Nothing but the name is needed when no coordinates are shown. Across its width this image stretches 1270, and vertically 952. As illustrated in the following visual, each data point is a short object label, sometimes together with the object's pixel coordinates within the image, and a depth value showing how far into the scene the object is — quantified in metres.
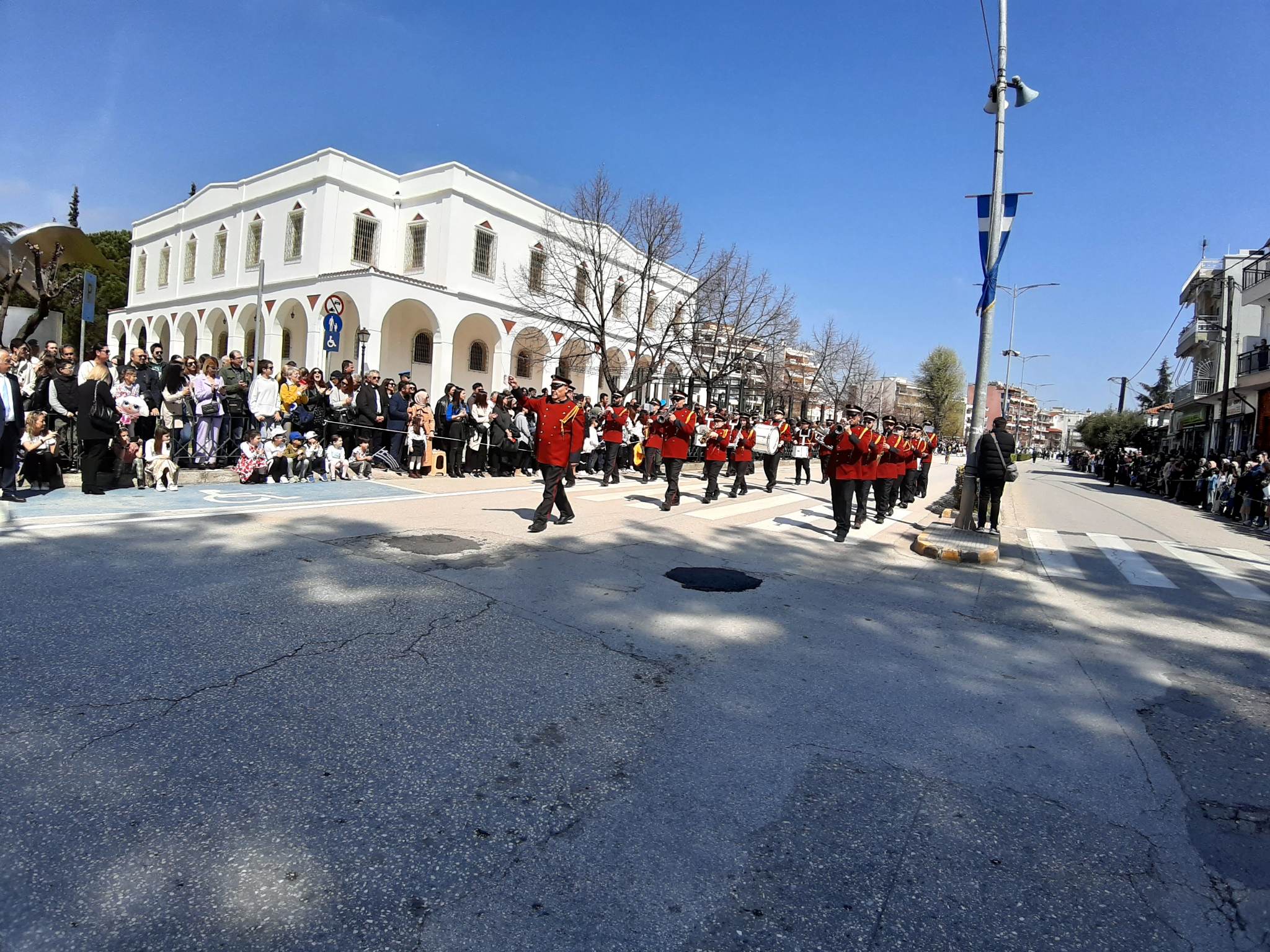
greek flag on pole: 11.07
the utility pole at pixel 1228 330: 30.20
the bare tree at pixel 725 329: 31.27
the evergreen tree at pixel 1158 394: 85.25
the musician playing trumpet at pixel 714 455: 14.12
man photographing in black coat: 11.57
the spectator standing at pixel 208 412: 11.70
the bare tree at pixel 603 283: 28.66
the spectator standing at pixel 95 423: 9.02
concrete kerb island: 9.41
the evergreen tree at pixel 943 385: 98.88
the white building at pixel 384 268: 29.52
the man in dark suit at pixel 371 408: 14.09
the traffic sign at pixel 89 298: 11.52
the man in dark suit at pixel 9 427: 8.25
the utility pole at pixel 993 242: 11.01
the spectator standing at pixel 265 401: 12.20
